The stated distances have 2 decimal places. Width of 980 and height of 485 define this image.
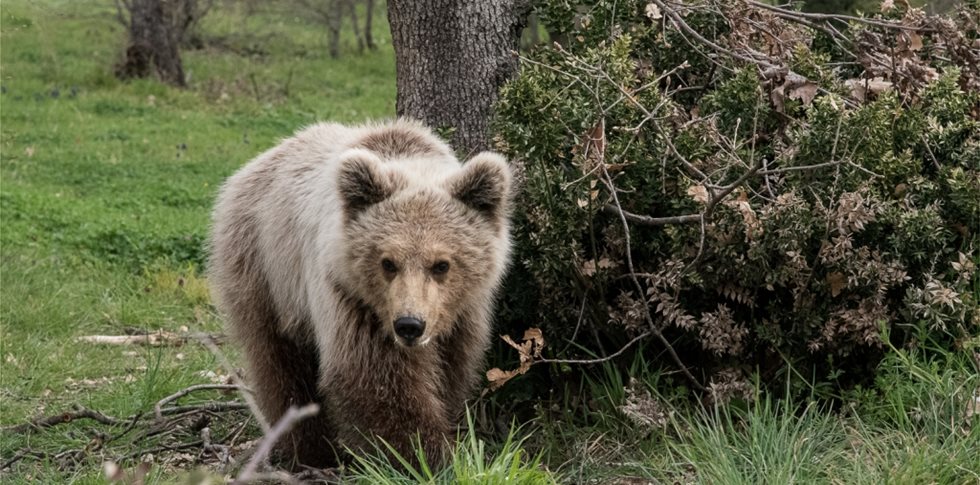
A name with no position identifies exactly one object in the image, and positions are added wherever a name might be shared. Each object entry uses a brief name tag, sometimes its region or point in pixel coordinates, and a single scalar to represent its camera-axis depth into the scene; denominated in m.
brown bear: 9.22
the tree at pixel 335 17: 42.97
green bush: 9.66
